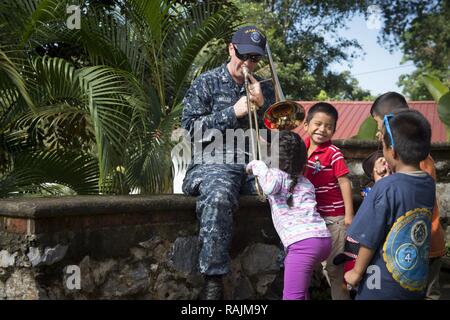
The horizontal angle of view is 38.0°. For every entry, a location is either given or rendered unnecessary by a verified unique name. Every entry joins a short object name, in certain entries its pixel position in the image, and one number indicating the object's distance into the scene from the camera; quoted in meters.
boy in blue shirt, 2.96
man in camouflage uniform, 3.77
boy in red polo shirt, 4.05
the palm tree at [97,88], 5.05
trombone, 3.97
